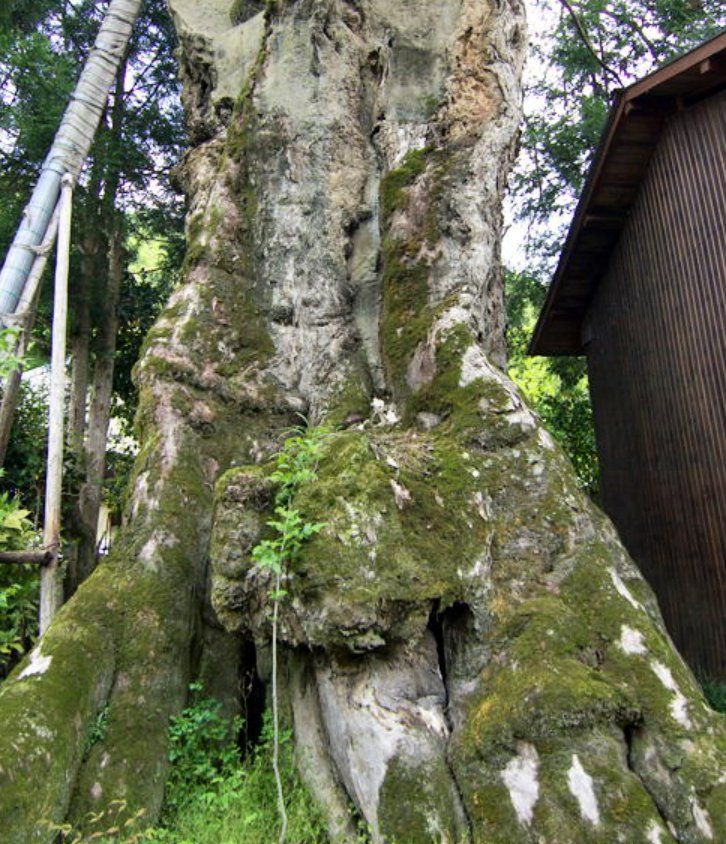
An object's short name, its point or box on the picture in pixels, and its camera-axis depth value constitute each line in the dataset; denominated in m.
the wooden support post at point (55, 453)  5.88
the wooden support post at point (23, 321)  6.23
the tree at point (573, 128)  15.16
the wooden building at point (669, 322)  8.73
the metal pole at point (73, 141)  6.42
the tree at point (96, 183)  11.33
